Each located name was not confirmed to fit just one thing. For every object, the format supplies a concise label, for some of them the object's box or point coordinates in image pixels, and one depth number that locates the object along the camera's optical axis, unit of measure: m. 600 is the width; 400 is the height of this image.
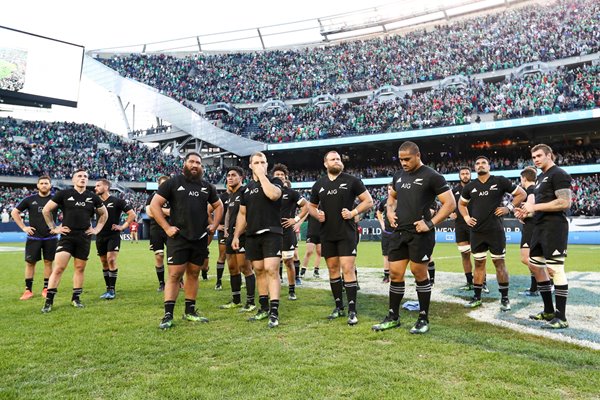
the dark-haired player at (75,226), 7.68
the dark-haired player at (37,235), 8.86
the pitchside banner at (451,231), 26.44
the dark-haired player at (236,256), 7.41
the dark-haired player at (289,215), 7.30
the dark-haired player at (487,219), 7.18
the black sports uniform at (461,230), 8.88
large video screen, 42.31
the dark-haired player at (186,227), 6.25
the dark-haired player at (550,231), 5.90
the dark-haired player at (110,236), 8.96
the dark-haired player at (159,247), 9.53
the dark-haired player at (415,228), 5.61
